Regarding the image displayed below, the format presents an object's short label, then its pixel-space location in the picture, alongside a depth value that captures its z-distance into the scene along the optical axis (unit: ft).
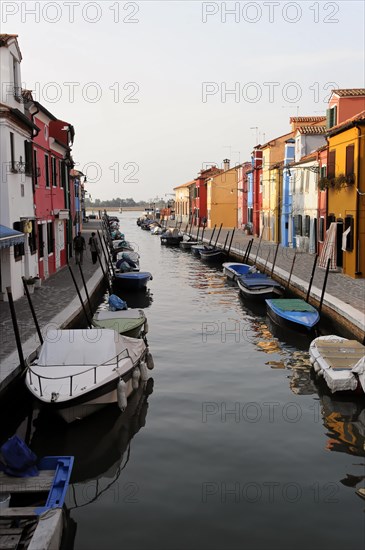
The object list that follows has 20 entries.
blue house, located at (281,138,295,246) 133.69
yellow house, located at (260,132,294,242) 147.23
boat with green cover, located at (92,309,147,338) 54.29
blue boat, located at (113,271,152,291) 91.04
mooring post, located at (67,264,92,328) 59.41
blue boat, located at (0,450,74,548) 22.38
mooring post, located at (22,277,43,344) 45.91
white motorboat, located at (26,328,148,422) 35.50
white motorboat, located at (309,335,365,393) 40.88
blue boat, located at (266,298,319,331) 58.39
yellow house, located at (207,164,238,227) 222.48
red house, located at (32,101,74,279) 80.07
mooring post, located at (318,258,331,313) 60.19
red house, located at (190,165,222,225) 246.68
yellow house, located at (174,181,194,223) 294.02
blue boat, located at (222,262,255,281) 100.26
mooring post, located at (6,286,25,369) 40.24
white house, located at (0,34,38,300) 61.87
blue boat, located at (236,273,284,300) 79.00
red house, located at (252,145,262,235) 174.50
